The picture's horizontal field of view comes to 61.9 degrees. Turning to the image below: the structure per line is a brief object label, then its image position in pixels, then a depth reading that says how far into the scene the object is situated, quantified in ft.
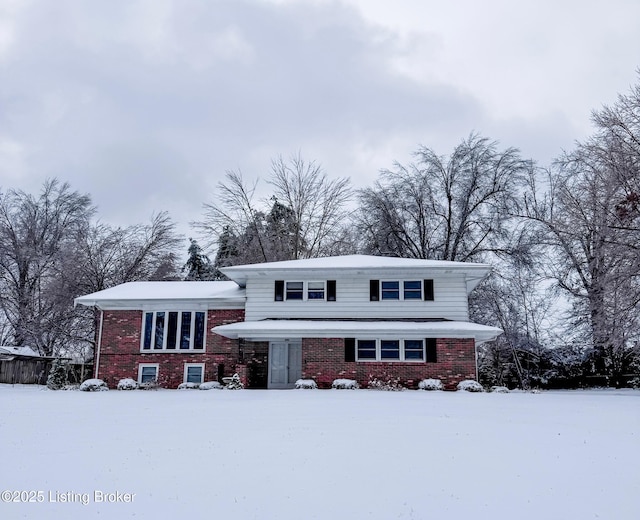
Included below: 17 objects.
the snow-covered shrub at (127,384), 63.57
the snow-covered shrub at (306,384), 59.77
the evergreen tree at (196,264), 140.87
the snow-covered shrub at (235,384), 61.98
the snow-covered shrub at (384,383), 59.54
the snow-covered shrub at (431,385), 60.29
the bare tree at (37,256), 105.70
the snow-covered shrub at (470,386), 59.67
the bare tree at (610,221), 62.23
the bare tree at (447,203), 98.43
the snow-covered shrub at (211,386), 62.73
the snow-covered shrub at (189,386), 64.08
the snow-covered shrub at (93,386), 62.64
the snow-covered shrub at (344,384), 59.67
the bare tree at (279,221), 118.93
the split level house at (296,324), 63.67
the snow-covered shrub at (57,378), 68.43
